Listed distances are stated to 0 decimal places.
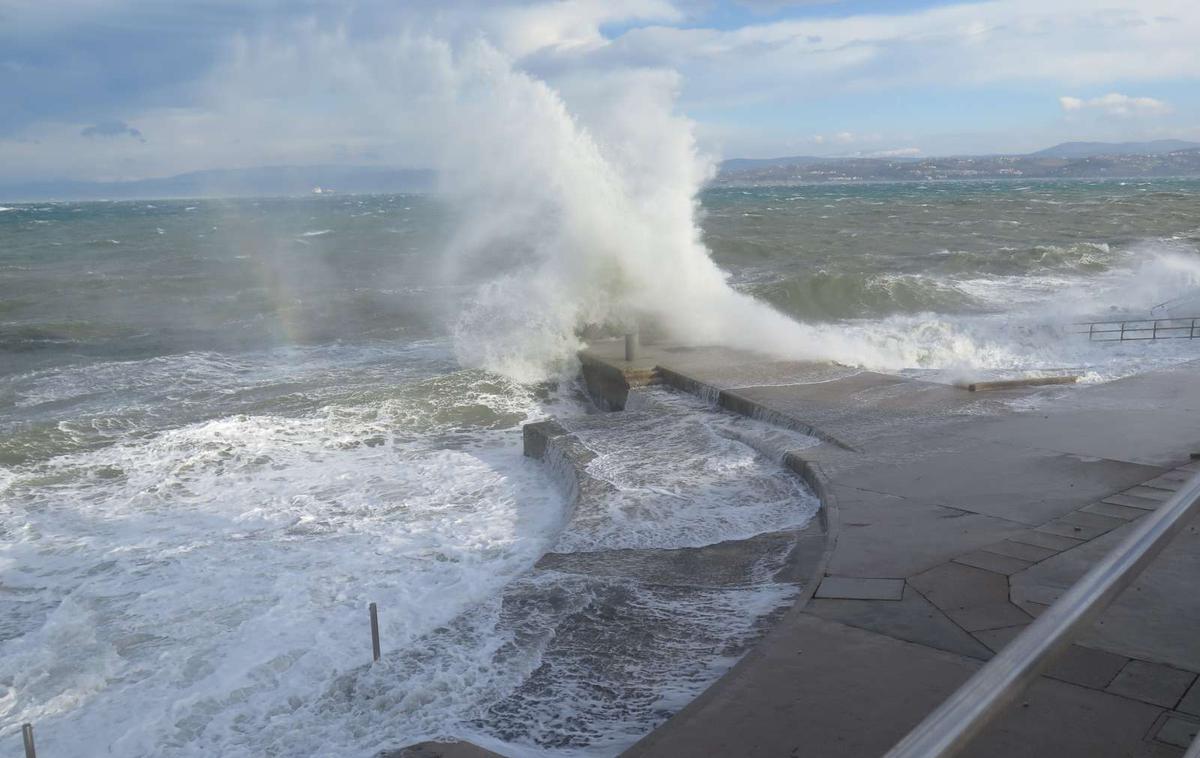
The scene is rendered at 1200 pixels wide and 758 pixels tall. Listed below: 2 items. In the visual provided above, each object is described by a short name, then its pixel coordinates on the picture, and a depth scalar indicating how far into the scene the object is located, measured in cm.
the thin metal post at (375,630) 587
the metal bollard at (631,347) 1486
